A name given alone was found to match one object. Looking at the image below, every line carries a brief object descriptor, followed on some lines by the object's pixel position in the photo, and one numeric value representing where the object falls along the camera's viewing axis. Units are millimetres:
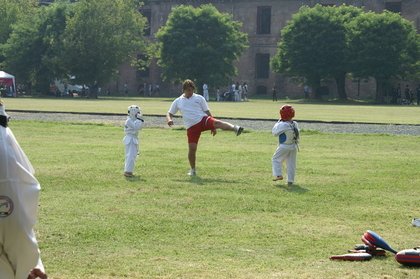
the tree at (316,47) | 73062
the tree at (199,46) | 77562
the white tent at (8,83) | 70938
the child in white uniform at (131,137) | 15188
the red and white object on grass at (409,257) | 8211
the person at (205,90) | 71956
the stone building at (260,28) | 87312
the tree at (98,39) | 77625
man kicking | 16109
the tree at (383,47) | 69938
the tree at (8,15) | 88625
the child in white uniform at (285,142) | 14742
